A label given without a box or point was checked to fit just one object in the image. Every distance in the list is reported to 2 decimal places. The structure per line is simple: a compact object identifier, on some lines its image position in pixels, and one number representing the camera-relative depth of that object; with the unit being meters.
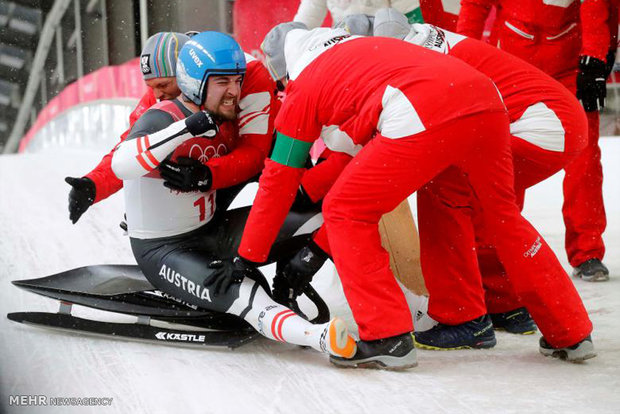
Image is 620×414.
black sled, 6.39
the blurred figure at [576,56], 8.45
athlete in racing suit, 6.26
